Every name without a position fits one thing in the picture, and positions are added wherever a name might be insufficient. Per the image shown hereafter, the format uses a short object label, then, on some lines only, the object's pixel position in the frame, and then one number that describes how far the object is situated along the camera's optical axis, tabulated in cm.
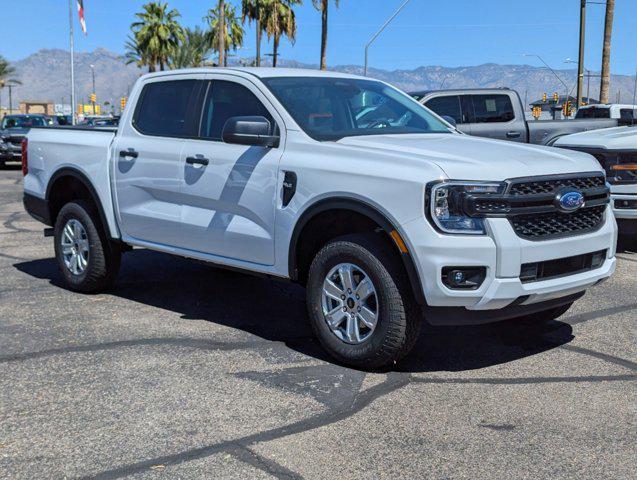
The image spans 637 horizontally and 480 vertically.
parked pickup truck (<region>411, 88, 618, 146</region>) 1400
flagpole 4745
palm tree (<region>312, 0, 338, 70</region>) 4019
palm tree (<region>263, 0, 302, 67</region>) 4978
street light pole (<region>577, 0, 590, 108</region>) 3394
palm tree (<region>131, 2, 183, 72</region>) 6175
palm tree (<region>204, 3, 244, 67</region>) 6197
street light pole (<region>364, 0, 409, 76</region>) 2512
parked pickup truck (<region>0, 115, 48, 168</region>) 2653
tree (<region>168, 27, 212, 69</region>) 6272
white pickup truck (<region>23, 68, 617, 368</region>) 488
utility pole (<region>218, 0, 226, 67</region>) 3600
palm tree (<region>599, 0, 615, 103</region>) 2897
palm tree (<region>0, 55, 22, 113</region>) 8874
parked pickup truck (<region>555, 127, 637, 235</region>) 927
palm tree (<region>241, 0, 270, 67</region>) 5088
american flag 4459
